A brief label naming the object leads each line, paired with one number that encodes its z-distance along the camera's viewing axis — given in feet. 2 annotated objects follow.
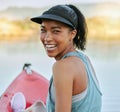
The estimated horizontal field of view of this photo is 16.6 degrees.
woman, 6.08
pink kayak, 9.71
